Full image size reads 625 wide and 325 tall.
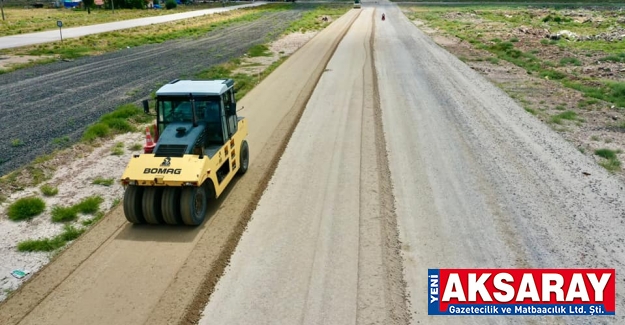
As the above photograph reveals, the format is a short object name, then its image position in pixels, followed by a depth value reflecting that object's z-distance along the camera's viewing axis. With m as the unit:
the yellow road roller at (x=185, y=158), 9.12
